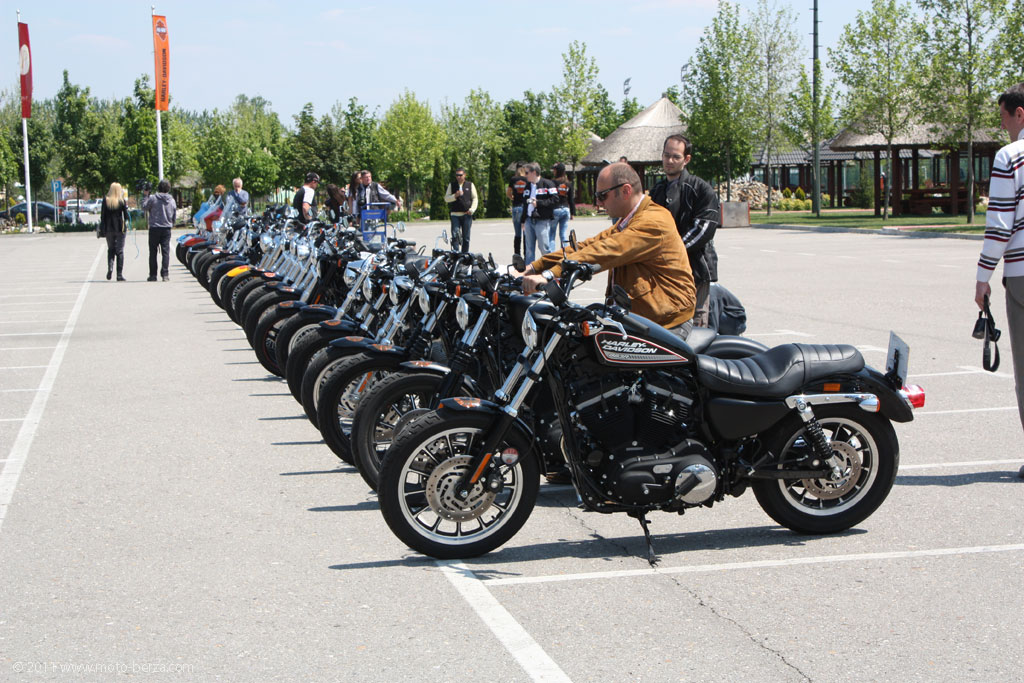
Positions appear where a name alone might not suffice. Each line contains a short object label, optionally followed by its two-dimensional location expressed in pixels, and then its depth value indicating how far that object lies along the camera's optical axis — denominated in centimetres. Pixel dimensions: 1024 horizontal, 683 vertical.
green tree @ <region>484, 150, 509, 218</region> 5809
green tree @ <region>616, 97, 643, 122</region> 10219
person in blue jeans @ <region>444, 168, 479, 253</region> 2303
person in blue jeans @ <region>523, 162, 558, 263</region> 1927
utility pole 4434
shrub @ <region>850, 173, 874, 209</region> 5350
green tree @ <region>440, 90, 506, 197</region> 7431
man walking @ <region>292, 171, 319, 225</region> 1744
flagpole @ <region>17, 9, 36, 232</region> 5472
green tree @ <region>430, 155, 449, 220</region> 5866
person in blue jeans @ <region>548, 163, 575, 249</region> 1877
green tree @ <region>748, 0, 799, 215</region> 5009
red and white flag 5175
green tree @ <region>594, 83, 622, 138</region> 8766
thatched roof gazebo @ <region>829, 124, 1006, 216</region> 4219
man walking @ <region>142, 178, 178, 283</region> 2217
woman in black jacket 2242
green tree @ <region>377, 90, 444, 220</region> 7312
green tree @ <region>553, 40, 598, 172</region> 6550
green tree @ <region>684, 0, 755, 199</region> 5019
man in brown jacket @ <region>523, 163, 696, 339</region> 584
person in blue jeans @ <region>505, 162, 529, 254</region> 2033
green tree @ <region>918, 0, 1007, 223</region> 3328
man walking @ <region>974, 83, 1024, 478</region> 625
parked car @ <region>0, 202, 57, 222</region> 6844
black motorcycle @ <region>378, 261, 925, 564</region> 513
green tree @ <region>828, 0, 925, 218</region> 3875
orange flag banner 4394
